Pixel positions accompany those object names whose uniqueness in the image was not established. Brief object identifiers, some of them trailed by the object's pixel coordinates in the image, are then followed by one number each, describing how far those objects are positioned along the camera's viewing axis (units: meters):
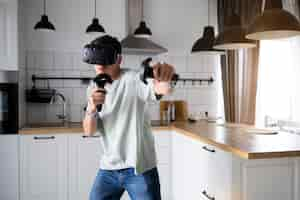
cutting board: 3.70
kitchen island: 1.76
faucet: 3.42
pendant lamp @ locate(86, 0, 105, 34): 2.97
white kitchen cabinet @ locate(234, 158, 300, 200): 1.76
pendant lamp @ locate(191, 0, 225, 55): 2.72
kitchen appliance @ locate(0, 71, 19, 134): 2.87
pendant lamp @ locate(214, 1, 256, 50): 2.26
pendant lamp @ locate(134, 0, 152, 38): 3.17
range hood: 3.16
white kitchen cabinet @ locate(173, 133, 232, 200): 1.96
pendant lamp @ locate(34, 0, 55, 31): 2.92
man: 1.49
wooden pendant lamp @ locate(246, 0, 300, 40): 1.78
